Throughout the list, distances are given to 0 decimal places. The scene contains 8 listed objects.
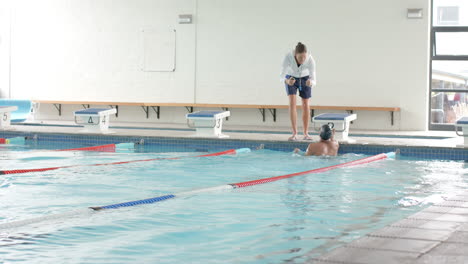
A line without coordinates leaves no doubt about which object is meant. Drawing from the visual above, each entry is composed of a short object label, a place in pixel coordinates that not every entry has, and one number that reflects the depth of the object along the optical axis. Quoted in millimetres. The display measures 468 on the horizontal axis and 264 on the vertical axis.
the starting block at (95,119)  10586
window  12422
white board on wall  14008
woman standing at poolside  9289
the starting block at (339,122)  9367
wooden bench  12570
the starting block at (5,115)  10969
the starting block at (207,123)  9898
